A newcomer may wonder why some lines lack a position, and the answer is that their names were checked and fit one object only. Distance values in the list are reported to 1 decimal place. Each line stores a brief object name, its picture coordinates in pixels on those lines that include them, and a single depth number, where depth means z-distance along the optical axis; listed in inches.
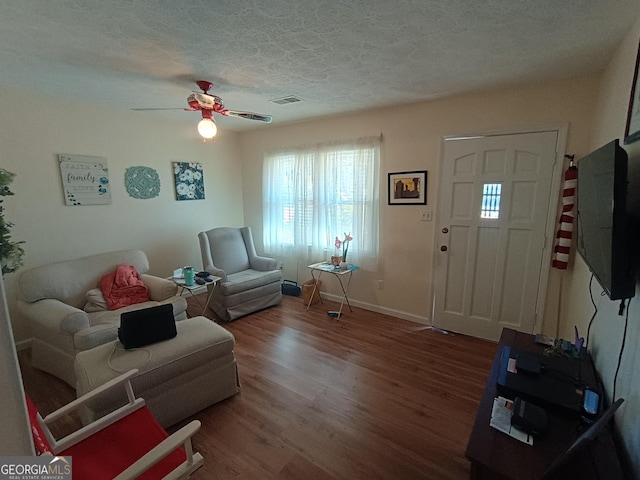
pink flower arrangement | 144.4
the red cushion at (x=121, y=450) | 49.3
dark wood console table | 40.3
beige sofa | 87.7
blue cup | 119.0
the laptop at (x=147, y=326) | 73.6
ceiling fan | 93.0
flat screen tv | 39.8
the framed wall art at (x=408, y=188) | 125.5
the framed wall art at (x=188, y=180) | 157.2
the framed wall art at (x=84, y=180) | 119.8
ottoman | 67.0
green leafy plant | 67.9
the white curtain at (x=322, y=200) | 139.8
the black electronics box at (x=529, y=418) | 45.5
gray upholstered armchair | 135.9
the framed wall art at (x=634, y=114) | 52.7
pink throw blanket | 109.5
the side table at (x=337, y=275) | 138.6
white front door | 103.5
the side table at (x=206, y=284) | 118.7
